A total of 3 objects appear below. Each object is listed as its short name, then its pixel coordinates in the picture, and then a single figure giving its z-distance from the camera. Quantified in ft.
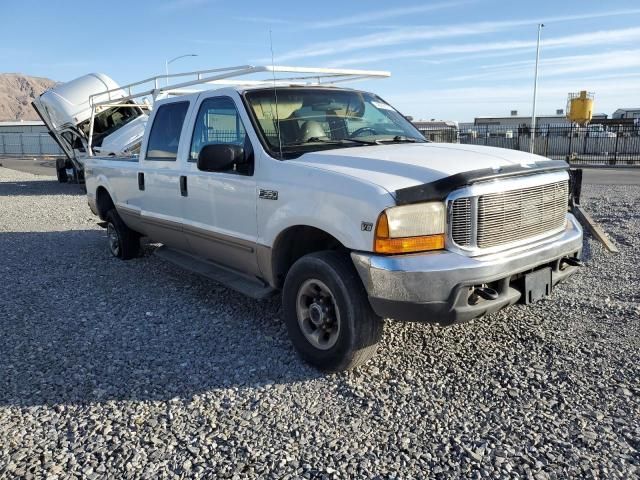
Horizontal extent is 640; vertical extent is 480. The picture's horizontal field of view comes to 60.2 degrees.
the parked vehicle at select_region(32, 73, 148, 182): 48.89
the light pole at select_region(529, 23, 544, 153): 88.48
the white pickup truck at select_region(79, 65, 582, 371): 10.87
